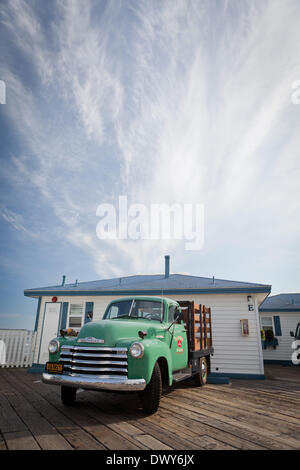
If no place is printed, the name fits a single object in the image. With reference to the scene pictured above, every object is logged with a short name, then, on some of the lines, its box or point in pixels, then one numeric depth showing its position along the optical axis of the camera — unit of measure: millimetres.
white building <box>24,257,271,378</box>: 10602
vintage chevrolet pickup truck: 4039
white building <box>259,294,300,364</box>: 17078
